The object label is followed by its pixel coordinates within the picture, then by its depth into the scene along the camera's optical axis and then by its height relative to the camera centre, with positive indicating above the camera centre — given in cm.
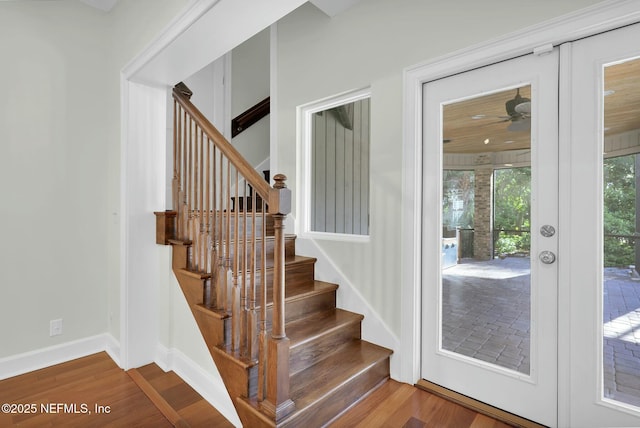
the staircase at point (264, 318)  153 -64
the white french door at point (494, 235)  170 -13
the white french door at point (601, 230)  150 -9
